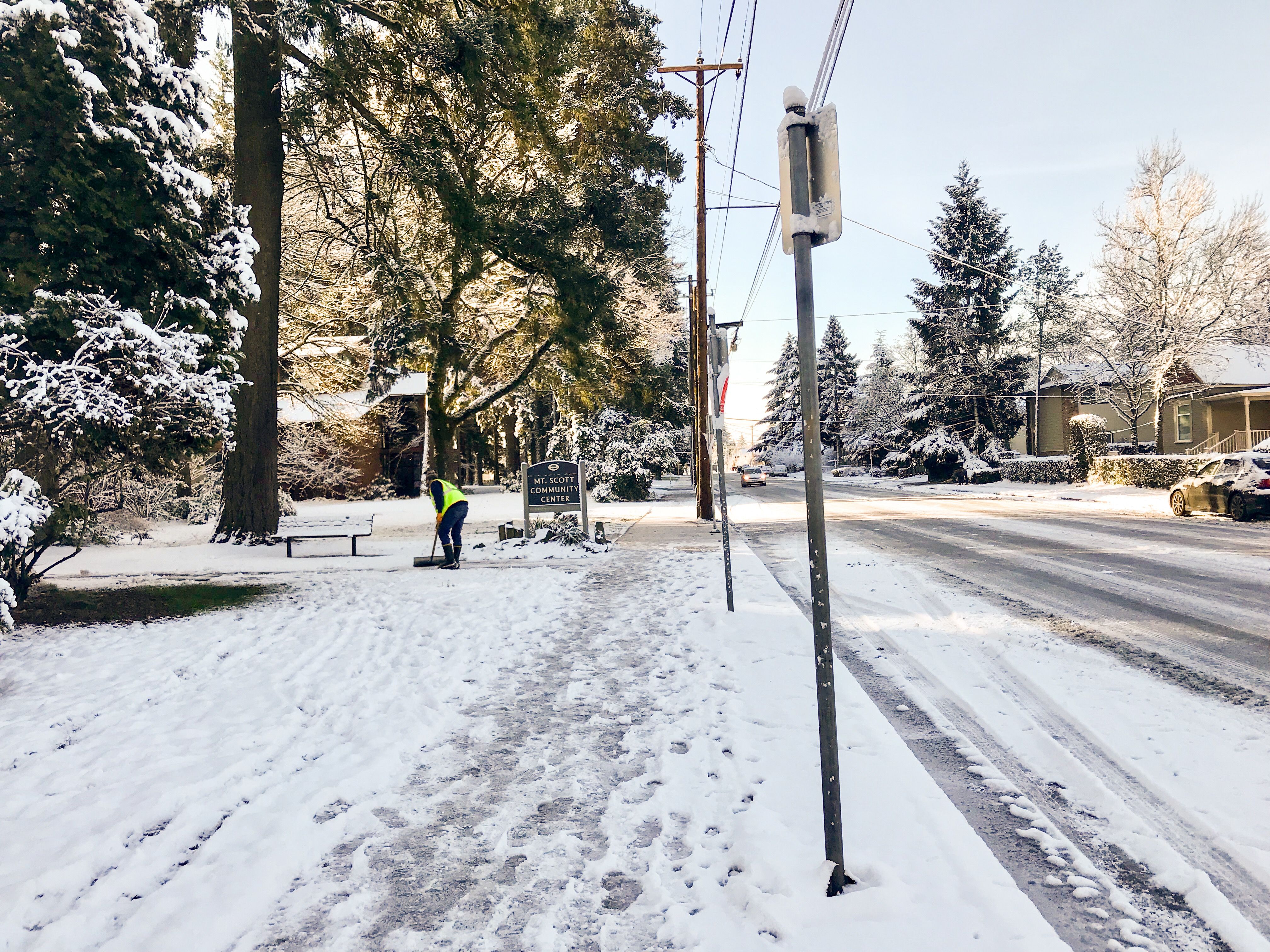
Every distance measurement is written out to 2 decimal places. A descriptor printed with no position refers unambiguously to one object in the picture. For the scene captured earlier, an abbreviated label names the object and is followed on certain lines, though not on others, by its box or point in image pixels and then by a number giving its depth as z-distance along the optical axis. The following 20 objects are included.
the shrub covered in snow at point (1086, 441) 29.92
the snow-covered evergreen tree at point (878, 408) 58.78
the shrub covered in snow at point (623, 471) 29.47
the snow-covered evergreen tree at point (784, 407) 71.50
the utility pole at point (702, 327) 19.39
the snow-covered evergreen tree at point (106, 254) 7.14
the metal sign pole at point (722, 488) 7.71
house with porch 33.06
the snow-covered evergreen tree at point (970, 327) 39.41
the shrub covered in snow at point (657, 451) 30.88
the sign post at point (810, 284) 2.70
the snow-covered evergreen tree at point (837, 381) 66.56
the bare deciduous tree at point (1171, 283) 29.47
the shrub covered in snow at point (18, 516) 5.29
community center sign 14.70
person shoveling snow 11.77
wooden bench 13.38
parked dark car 15.72
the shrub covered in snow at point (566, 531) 14.05
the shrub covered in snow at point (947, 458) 38.47
